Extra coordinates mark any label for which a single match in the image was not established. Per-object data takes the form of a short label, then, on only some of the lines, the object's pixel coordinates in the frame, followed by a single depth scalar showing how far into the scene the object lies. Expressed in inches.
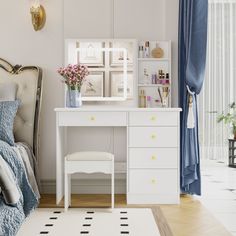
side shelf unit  190.7
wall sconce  187.9
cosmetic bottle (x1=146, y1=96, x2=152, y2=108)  191.5
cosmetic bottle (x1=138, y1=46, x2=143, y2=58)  191.8
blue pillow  164.1
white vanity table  172.1
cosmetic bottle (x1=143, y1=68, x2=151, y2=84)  191.9
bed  129.5
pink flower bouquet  179.8
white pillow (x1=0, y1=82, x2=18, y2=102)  181.8
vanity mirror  191.8
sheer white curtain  283.0
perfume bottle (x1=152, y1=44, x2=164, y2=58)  190.7
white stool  160.9
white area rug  135.5
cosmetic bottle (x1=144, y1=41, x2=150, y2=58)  191.0
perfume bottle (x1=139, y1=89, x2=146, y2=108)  190.9
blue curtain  174.9
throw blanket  124.7
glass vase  179.8
